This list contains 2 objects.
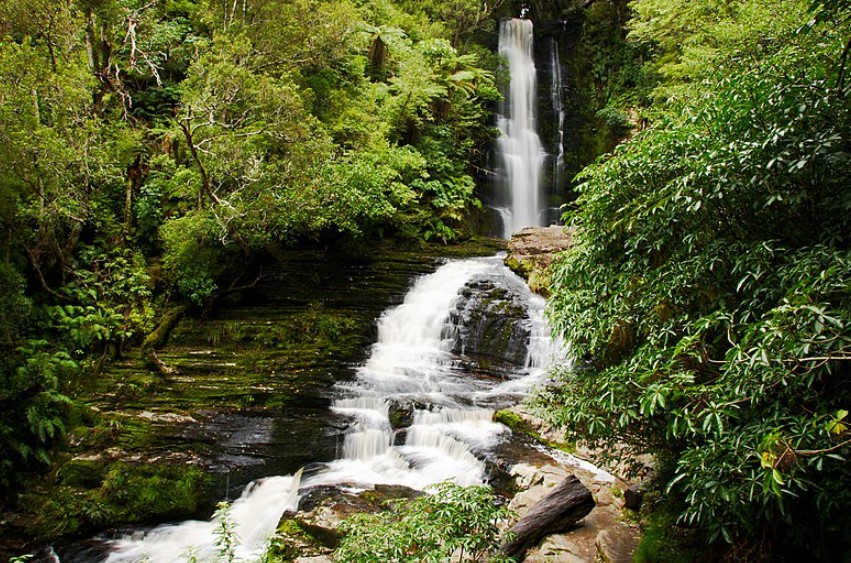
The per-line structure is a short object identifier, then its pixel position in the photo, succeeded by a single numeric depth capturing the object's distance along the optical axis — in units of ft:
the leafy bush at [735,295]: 8.47
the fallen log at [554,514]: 15.76
